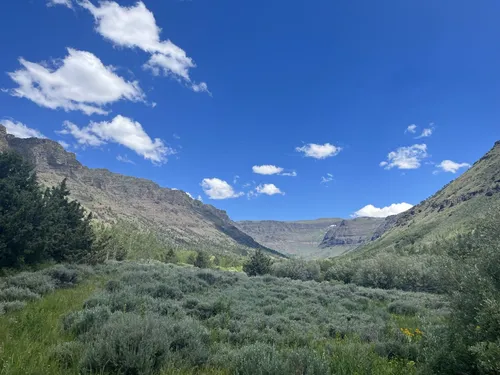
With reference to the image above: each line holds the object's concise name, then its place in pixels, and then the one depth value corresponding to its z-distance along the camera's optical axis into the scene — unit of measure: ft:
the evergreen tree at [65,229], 92.25
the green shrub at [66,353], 16.66
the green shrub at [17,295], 33.90
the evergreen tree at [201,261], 336.53
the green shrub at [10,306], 28.25
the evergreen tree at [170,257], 331.59
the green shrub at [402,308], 55.66
